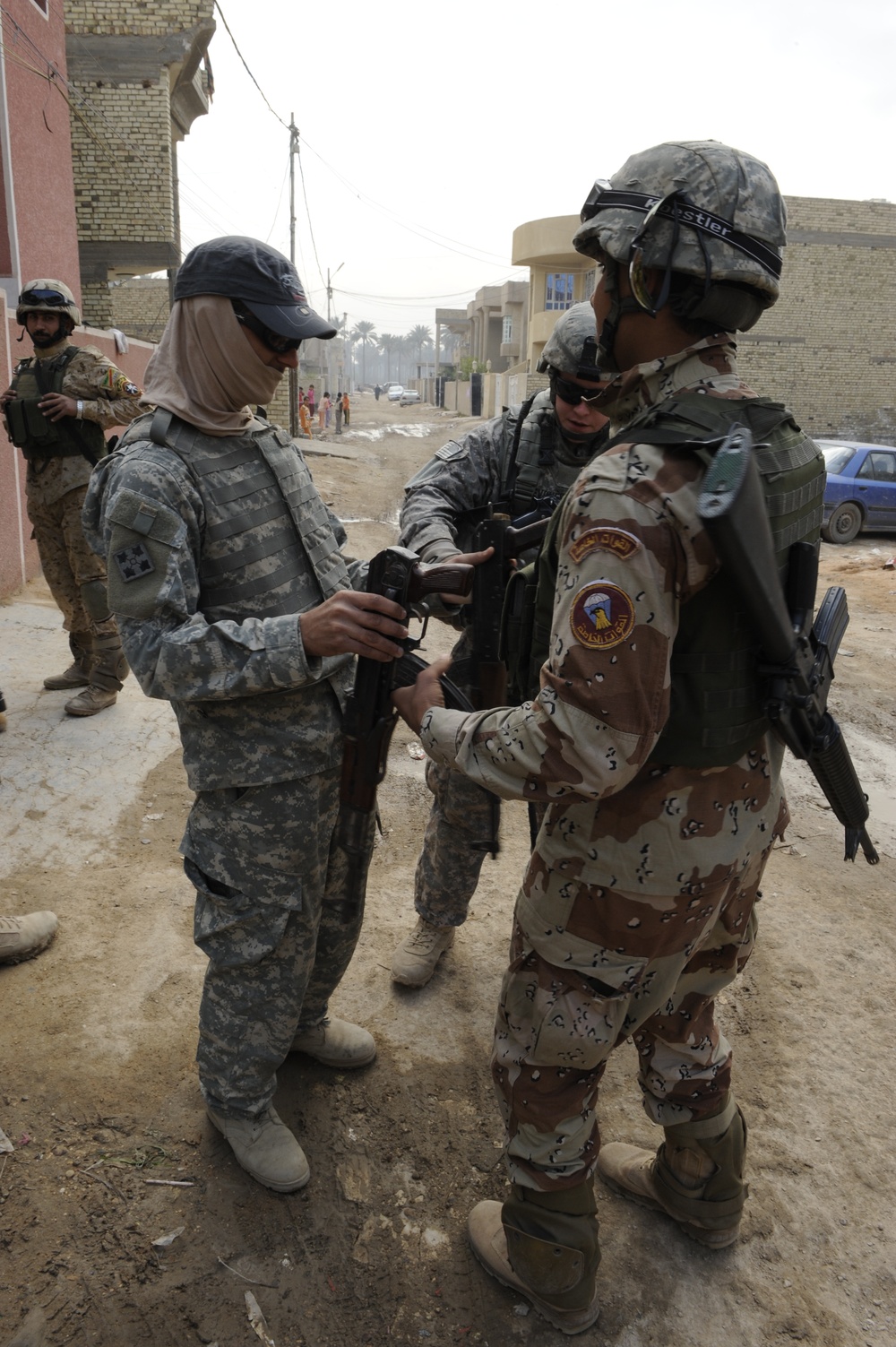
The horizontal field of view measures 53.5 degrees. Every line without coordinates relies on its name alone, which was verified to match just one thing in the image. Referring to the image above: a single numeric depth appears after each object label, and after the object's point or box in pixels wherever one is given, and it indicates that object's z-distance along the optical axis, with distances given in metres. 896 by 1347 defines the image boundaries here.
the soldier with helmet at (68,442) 4.84
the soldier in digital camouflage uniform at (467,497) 2.83
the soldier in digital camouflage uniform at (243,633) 1.75
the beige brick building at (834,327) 22.08
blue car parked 12.84
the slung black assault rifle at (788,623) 1.36
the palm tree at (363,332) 161.14
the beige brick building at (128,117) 15.37
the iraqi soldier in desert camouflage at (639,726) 1.43
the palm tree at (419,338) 176.12
